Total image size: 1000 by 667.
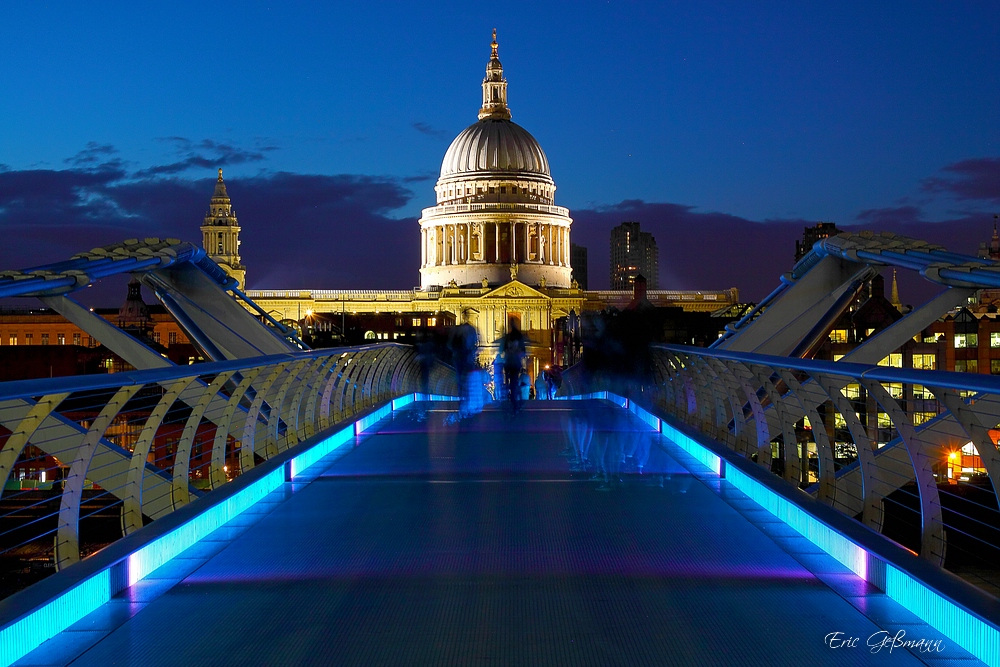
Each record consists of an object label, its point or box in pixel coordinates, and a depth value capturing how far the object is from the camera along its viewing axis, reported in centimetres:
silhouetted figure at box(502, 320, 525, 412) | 2019
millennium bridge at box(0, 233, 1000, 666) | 527
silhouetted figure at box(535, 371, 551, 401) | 4018
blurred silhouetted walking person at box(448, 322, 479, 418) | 2566
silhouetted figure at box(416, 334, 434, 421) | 3125
